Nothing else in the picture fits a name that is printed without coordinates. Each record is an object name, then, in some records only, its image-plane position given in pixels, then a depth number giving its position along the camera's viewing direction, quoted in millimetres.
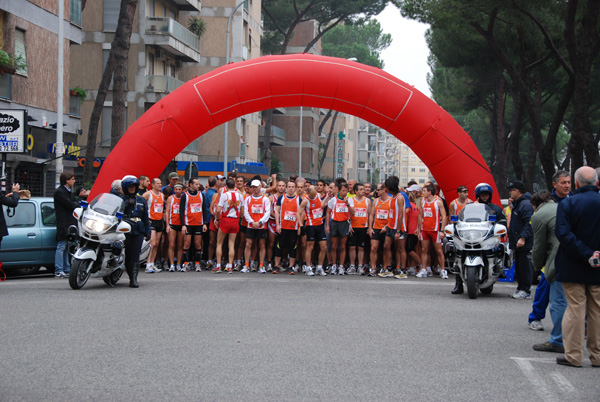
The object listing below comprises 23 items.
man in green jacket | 8234
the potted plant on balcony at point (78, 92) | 31516
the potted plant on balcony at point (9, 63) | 22141
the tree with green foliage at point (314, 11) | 50188
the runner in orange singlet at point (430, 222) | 16578
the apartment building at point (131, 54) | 41656
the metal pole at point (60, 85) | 22453
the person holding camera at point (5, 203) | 13055
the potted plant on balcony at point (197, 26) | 46344
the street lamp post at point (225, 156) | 40366
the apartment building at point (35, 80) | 24859
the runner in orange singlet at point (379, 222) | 16547
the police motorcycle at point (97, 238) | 12438
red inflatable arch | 17938
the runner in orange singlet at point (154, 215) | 16469
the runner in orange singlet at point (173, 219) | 16766
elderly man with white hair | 7566
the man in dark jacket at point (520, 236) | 13070
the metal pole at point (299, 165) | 65575
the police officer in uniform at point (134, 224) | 13102
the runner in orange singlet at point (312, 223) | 16578
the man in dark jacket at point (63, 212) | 14773
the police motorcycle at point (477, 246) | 12673
